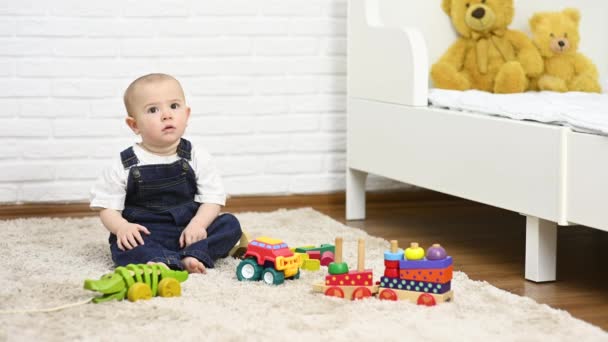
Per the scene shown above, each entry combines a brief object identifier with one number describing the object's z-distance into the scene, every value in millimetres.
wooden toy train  3746
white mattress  3871
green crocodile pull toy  3739
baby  4062
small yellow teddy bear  4644
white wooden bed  3902
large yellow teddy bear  4599
